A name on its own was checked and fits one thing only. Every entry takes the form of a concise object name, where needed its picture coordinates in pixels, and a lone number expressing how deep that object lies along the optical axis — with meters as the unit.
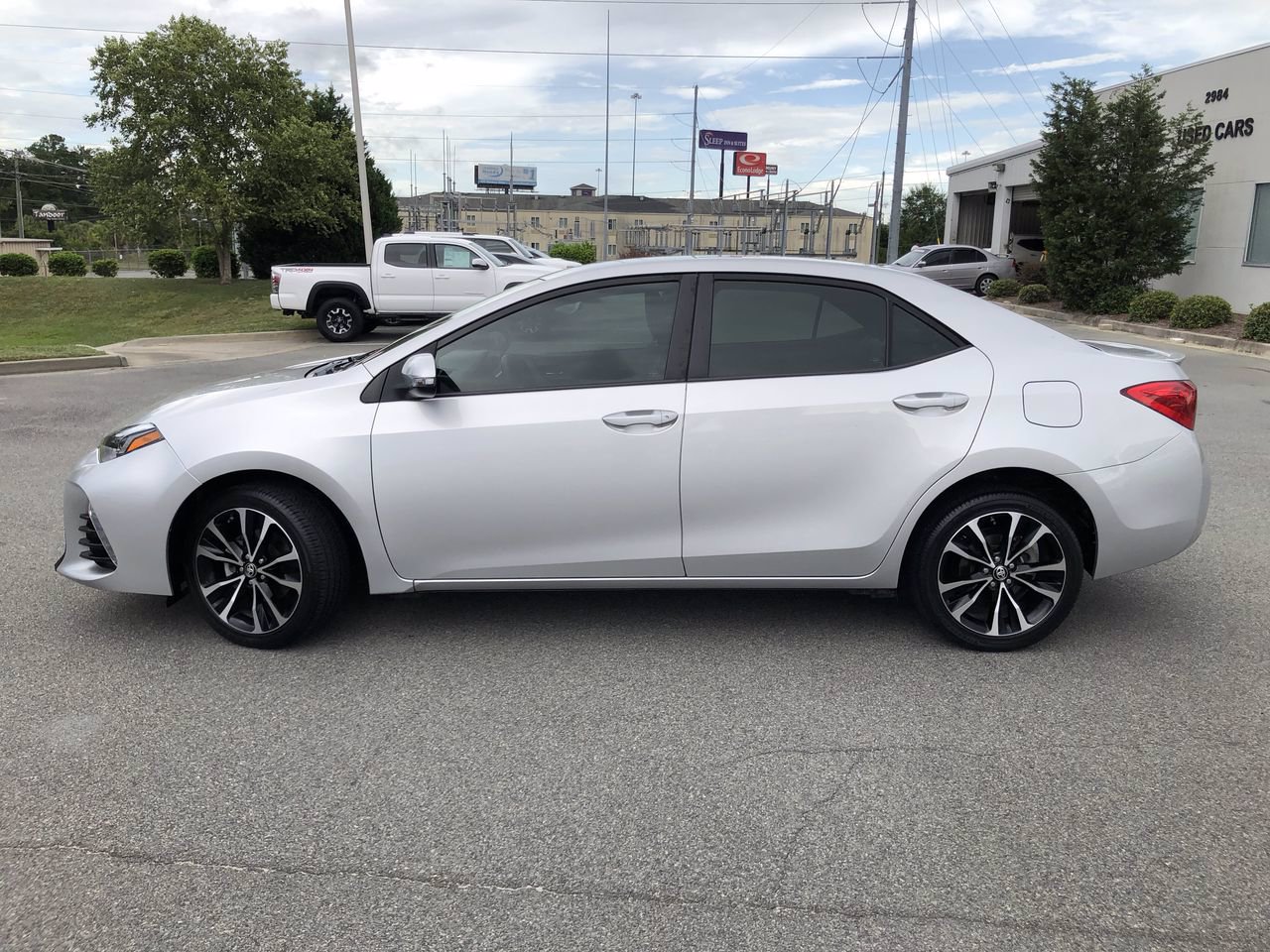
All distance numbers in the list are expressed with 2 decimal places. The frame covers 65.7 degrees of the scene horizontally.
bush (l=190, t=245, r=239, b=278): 36.00
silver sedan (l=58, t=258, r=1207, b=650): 4.07
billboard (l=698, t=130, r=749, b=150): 80.62
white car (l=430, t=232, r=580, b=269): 20.41
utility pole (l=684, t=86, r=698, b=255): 53.63
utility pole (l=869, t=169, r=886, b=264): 40.06
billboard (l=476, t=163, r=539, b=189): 115.50
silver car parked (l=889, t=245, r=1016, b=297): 30.86
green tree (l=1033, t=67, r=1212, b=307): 22.02
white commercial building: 20.81
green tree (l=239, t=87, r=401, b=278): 30.39
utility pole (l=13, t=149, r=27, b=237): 79.10
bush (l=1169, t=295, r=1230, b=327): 18.91
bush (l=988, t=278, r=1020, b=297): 29.12
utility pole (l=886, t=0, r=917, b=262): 29.16
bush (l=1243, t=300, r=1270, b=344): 16.97
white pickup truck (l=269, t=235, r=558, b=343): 18.41
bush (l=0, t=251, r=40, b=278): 36.60
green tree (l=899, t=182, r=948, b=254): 93.19
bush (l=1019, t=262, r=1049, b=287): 28.74
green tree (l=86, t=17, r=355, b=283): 28.34
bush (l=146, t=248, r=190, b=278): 37.84
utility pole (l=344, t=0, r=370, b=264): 24.34
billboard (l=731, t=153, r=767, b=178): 81.88
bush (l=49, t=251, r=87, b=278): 38.94
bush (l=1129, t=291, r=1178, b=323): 20.48
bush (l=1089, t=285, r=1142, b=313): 22.33
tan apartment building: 103.62
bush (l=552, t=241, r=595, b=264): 46.22
